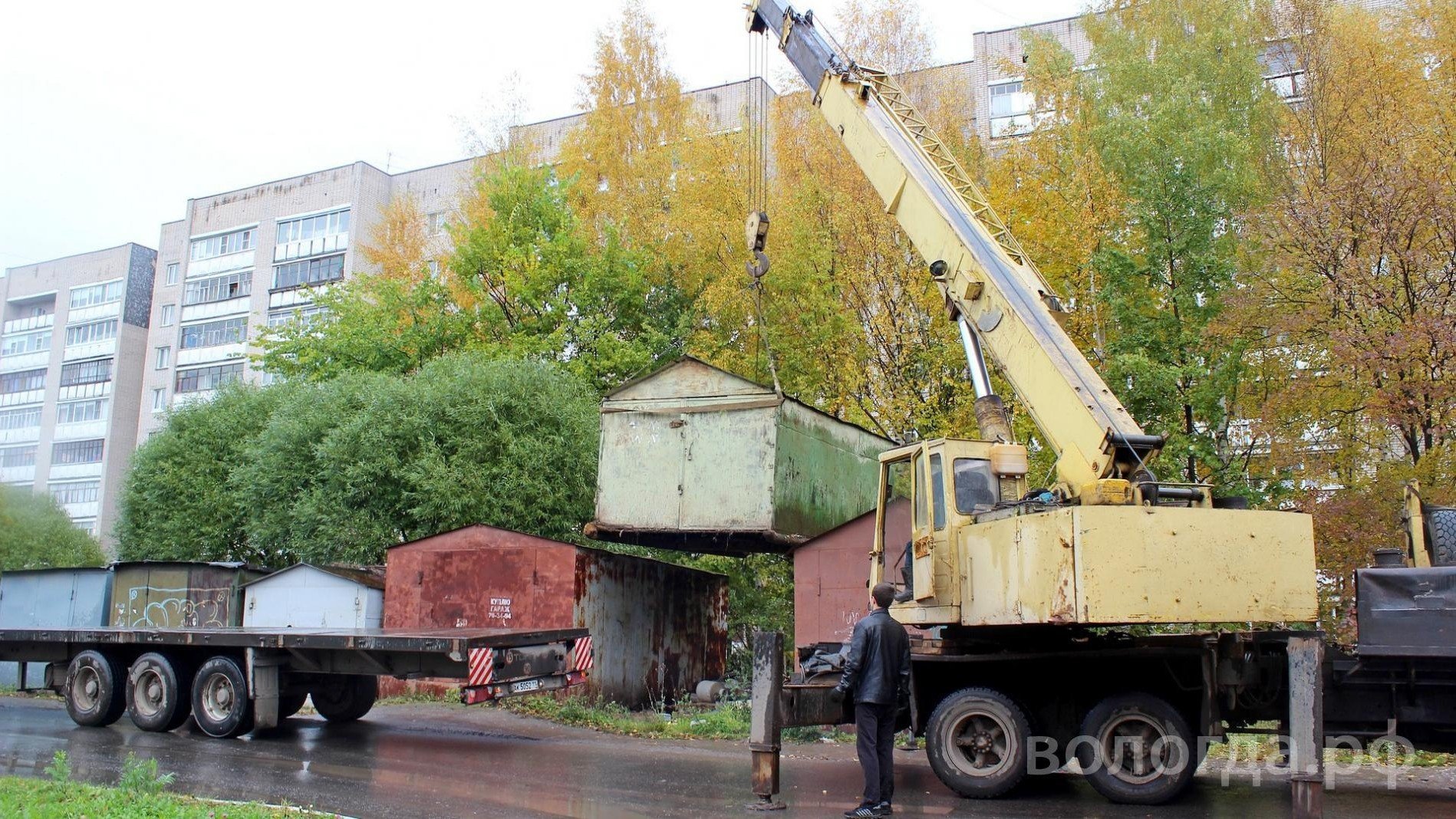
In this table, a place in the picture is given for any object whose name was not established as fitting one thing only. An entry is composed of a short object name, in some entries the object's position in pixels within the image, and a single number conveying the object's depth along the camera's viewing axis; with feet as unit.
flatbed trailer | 36.86
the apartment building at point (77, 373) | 186.60
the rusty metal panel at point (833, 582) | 52.60
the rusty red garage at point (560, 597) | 54.85
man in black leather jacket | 26.18
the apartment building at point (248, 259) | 164.86
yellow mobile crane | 25.61
